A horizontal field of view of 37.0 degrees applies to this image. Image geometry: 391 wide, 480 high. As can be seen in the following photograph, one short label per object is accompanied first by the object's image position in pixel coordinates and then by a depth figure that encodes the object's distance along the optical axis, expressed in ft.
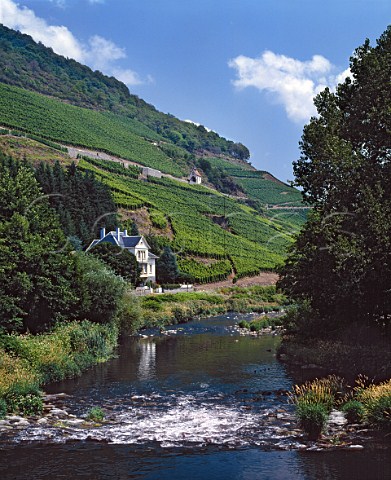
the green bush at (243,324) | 193.00
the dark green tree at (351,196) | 100.53
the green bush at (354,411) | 75.15
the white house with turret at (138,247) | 276.82
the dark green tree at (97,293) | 134.71
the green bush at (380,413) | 71.15
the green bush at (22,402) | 81.61
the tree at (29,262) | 114.01
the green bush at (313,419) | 70.28
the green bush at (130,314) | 161.48
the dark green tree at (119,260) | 233.55
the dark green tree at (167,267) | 299.17
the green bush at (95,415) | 79.20
